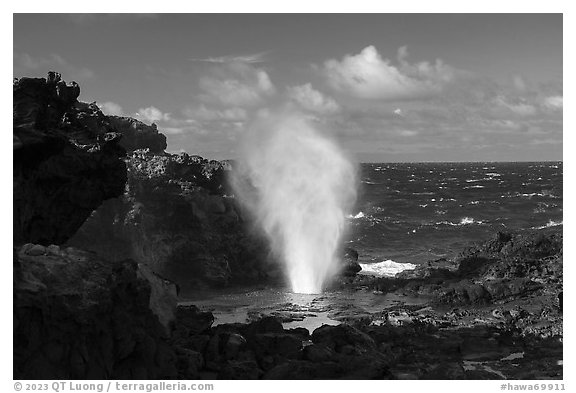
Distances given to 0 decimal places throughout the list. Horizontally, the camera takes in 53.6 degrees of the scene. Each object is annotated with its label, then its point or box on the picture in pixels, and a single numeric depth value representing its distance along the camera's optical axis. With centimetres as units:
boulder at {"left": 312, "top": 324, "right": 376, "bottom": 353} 2558
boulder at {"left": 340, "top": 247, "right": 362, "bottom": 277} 4878
